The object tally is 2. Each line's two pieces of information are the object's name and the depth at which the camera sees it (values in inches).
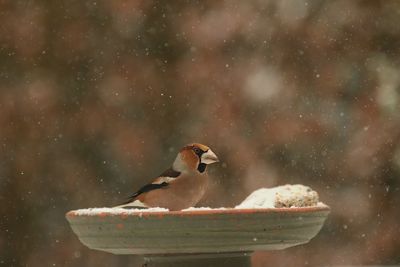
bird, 191.9
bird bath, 154.2
